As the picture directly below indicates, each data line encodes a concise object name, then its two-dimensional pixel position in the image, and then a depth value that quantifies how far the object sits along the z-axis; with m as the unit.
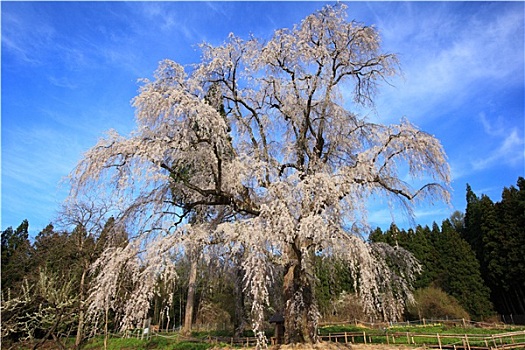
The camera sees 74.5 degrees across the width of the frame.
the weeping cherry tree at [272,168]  7.23
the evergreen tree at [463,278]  27.75
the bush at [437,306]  23.95
